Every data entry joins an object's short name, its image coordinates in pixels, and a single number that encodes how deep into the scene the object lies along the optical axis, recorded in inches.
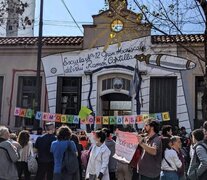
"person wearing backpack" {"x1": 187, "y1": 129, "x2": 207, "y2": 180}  181.4
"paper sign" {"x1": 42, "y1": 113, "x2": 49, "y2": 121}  466.8
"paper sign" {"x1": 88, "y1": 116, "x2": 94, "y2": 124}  457.8
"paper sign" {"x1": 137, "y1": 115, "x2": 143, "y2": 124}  441.2
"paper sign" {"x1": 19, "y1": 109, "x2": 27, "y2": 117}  477.3
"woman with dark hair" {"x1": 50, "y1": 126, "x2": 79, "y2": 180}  210.2
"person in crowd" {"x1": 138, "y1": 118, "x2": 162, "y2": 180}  176.7
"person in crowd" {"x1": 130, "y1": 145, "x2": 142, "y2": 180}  208.3
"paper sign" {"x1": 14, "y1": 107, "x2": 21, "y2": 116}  476.6
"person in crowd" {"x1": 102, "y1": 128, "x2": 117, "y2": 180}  256.9
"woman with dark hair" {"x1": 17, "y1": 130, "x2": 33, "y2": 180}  267.1
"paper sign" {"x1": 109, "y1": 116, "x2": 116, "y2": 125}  459.6
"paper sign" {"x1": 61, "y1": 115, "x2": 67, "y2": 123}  477.3
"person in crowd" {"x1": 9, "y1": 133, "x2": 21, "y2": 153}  240.8
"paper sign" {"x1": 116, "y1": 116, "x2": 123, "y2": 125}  454.7
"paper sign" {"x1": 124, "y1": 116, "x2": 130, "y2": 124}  448.1
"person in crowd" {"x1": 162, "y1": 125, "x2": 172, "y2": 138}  216.9
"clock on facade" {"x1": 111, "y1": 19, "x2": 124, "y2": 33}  500.8
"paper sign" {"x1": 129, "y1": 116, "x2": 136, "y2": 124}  443.9
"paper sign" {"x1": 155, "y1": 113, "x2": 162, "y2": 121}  457.7
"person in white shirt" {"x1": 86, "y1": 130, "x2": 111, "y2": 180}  203.1
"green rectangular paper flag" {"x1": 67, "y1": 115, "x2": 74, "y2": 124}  477.6
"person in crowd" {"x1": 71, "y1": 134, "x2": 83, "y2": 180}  267.6
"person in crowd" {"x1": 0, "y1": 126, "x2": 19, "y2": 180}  197.0
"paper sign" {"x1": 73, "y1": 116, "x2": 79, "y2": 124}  476.9
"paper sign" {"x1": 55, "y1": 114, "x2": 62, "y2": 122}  475.8
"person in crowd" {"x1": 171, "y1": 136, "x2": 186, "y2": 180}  200.2
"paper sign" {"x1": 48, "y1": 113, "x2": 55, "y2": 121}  468.9
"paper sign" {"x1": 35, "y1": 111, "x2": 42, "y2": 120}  456.1
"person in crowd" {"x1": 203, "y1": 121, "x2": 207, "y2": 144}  188.8
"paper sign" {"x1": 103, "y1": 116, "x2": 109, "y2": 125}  463.5
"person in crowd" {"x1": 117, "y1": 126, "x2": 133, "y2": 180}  260.0
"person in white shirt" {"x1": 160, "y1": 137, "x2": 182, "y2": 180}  195.3
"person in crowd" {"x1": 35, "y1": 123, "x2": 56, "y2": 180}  259.0
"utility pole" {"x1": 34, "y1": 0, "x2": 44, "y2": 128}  445.4
